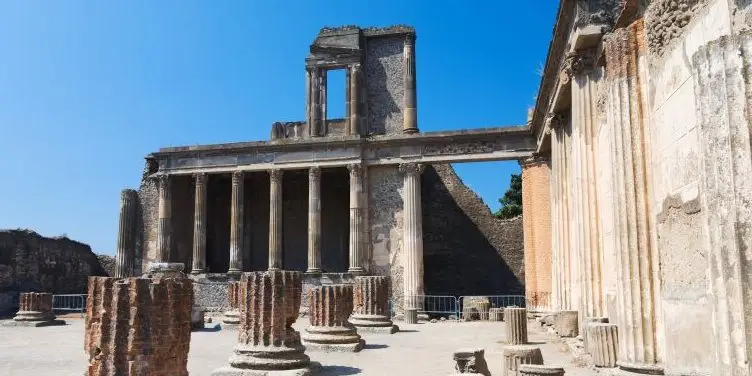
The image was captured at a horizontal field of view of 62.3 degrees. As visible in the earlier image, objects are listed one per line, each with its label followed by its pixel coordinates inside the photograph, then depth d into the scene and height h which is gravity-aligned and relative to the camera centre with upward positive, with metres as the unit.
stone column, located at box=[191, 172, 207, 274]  24.31 +1.77
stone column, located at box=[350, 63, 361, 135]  24.69 +6.95
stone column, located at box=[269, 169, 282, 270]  23.75 +2.15
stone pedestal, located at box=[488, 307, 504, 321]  19.70 -1.36
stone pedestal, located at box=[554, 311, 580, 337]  11.90 -1.01
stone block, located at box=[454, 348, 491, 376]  7.57 -1.10
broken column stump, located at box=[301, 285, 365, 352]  12.06 -1.00
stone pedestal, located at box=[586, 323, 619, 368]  7.72 -0.91
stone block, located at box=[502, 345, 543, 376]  8.12 -1.14
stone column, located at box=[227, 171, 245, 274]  23.94 +1.82
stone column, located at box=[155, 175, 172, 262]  24.77 +2.13
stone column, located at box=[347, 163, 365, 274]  22.69 +1.96
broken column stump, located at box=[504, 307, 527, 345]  11.45 -1.04
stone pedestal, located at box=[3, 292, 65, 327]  19.05 -1.18
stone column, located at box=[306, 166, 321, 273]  23.27 +1.93
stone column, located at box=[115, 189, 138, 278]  25.77 +1.61
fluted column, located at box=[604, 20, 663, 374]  5.78 +0.57
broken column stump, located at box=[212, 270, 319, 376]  8.96 -0.87
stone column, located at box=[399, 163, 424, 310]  22.00 +1.22
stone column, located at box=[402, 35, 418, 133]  24.88 +7.27
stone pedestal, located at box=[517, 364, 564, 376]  6.92 -1.11
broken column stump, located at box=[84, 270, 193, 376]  6.05 -0.54
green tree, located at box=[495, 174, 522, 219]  40.25 +4.70
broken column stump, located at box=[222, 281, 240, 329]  17.48 -1.14
